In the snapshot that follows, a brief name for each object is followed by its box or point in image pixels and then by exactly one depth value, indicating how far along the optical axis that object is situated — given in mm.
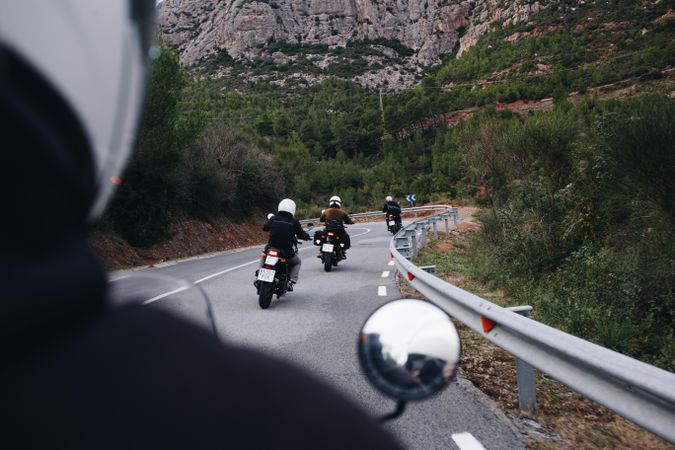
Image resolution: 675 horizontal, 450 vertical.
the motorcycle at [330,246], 12297
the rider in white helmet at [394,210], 23125
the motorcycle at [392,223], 23328
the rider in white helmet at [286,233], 8539
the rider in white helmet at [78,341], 619
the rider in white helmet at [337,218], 12727
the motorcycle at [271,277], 7898
